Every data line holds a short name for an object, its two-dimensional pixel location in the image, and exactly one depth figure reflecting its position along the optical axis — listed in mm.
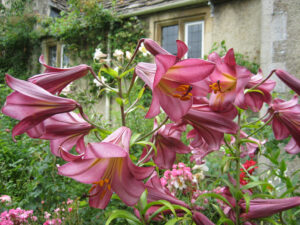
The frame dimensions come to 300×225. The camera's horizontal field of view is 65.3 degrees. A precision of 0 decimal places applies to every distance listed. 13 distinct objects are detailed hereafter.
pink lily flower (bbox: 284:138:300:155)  663
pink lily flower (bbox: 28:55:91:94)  551
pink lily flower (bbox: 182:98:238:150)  520
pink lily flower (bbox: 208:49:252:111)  514
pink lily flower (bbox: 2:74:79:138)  456
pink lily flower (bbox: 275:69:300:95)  607
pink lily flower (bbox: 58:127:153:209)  425
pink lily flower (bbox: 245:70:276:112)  704
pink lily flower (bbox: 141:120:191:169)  679
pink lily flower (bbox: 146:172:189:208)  686
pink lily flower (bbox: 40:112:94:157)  545
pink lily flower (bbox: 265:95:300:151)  620
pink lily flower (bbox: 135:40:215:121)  471
